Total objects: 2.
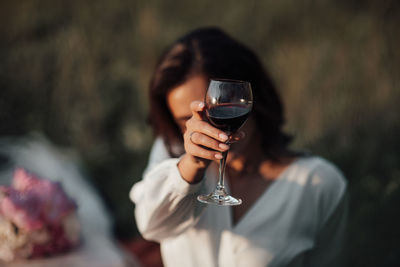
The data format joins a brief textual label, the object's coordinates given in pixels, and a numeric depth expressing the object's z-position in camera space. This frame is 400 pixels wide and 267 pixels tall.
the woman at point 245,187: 1.54
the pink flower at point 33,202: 1.93
